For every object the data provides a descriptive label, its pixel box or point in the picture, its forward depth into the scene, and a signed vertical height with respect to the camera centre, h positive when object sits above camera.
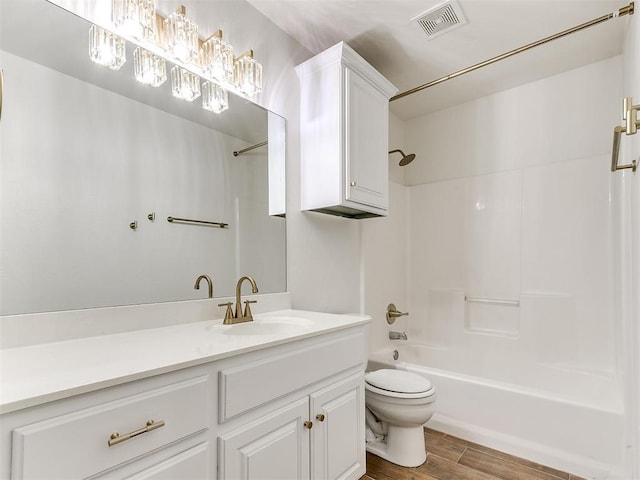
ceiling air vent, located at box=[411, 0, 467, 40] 1.80 +1.27
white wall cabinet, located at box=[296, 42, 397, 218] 1.83 +0.64
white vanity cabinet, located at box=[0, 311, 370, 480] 0.69 -0.44
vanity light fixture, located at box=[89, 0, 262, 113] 1.26 +0.81
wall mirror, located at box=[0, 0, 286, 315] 1.06 +0.24
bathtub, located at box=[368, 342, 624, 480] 1.72 -0.96
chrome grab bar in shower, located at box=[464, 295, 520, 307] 2.59 -0.44
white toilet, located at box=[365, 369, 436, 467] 1.80 -0.92
